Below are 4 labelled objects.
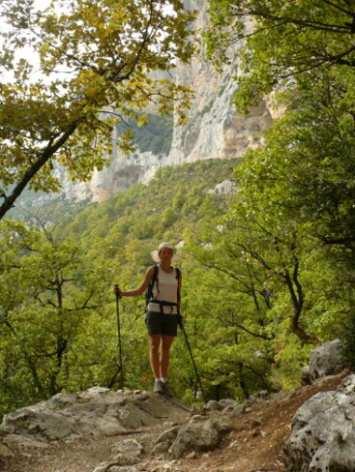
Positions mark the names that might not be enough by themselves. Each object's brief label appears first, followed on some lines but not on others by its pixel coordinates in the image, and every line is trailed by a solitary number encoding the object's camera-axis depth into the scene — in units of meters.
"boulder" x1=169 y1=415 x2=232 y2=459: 5.71
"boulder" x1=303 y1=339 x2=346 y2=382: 7.86
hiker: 8.65
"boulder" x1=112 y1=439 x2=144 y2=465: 5.93
